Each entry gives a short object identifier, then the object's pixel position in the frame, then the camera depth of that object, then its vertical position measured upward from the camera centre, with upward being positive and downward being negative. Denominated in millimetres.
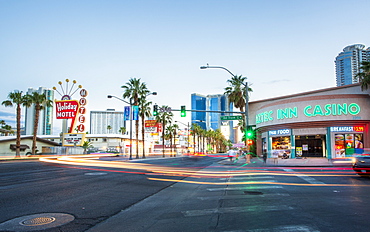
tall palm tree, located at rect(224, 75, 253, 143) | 53156 +8395
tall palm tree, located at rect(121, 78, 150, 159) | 52750 +8937
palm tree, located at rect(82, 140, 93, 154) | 89081 -1376
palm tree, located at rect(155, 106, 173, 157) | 76662 +5674
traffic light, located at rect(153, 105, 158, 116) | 33375 +3438
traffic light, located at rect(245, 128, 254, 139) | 32906 +656
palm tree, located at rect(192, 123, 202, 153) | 121750 +4613
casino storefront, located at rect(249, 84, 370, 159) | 40031 +2189
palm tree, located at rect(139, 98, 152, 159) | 56812 +6332
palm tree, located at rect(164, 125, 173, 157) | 87700 +3080
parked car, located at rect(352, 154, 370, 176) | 16156 -1501
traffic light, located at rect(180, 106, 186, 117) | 33291 +3127
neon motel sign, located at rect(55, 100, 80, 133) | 55594 +5793
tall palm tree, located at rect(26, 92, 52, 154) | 52531 +7067
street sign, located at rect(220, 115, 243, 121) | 33488 +2469
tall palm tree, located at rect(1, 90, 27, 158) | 50562 +6619
